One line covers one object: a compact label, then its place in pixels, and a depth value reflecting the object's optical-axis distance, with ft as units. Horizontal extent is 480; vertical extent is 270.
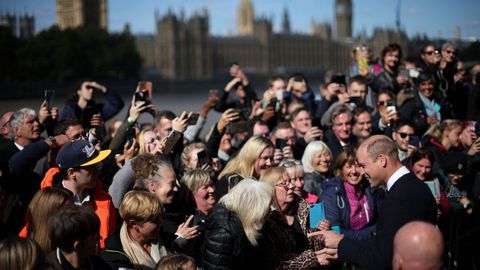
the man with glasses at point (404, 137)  17.06
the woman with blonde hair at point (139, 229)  9.92
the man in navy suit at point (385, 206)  9.81
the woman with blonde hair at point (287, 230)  10.77
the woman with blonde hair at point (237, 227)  9.93
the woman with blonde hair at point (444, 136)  17.54
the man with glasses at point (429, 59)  22.45
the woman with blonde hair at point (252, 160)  14.16
